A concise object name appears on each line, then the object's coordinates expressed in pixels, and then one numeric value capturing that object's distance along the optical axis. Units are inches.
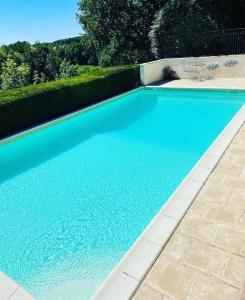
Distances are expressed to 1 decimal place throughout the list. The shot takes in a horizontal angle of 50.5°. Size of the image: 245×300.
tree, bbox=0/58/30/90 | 658.2
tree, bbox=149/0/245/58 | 636.1
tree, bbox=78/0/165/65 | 725.3
